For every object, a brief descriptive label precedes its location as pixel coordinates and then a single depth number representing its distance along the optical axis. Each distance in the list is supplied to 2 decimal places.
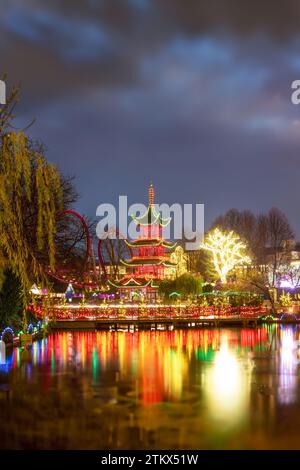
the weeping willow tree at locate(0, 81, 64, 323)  16.25
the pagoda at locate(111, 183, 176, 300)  63.56
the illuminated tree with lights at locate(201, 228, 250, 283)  51.59
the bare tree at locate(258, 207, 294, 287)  58.34
